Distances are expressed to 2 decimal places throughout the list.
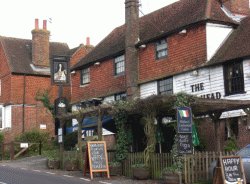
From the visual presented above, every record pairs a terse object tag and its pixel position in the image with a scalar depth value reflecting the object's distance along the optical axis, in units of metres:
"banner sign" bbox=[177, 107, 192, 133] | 12.70
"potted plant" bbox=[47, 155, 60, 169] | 18.33
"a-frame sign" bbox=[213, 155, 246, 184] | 10.38
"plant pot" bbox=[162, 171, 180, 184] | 12.44
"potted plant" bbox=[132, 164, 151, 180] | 14.00
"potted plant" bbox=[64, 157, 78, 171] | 17.39
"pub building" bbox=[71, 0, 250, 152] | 18.28
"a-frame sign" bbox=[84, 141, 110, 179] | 14.70
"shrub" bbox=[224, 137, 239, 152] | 17.29
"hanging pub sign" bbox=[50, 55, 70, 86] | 20.70
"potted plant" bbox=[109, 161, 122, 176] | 15.32
